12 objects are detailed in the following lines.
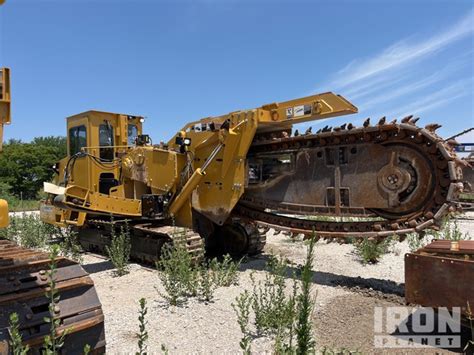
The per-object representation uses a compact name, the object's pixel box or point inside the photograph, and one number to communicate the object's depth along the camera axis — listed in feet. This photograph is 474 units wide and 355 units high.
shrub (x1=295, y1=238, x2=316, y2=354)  6.63
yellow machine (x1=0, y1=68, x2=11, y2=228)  8.85
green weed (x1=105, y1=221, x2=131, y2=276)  22.11
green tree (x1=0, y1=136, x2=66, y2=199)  148.46
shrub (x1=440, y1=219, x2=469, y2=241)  20.86
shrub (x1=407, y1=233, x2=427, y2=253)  26.11
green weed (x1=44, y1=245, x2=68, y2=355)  6.99
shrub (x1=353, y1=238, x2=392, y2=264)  24.70
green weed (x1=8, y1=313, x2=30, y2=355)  6.88
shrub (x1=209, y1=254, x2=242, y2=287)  19.36
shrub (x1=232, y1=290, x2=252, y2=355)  7.22
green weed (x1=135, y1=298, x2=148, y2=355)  6.90
